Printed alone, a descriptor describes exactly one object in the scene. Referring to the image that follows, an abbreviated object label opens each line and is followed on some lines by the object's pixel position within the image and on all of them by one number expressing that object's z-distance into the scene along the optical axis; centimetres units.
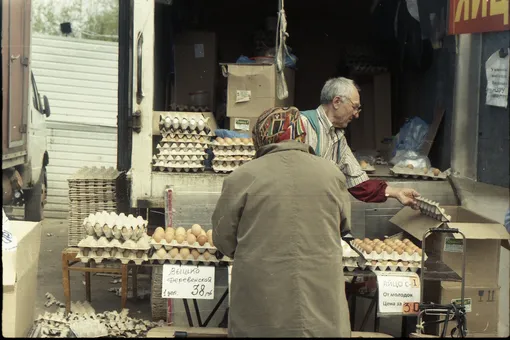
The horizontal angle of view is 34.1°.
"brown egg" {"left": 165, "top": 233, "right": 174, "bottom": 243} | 534
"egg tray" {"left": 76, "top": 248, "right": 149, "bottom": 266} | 545
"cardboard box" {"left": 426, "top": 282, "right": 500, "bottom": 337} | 552
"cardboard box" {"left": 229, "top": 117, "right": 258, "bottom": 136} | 715
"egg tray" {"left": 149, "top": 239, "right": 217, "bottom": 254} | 524
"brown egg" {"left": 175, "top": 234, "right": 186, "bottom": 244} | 531
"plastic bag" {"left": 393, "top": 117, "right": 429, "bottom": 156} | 784
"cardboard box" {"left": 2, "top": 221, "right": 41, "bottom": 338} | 477
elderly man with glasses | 566
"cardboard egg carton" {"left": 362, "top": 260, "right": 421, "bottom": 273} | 524
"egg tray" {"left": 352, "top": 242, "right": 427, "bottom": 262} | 525
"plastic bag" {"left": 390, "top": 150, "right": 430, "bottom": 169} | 714
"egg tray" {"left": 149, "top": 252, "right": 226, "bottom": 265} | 516
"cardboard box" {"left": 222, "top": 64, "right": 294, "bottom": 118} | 711
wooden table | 607
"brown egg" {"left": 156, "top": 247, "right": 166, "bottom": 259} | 524
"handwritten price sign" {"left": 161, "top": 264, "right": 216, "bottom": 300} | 497
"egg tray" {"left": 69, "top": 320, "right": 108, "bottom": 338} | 564
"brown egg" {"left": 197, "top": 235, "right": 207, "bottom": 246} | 527
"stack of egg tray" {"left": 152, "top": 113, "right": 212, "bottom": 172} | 659
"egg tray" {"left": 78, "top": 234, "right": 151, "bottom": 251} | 546
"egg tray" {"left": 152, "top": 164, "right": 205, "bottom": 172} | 658
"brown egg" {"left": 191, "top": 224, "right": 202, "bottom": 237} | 548
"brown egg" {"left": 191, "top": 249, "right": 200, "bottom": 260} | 520
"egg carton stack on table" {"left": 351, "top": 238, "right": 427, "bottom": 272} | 525
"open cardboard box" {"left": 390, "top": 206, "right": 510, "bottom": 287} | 541
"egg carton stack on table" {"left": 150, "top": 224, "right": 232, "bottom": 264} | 518
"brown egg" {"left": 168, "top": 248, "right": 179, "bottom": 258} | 523
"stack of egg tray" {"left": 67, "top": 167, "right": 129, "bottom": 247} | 731
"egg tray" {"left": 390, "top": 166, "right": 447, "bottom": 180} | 682
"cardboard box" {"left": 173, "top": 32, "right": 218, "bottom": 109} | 852
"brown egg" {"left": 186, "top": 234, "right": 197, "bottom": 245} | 528
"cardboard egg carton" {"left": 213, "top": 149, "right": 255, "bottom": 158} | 660
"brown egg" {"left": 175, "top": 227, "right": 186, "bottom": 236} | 544
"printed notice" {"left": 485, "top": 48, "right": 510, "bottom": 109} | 593
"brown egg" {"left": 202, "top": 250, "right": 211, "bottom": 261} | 518
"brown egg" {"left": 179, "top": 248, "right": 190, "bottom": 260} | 519
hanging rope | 707
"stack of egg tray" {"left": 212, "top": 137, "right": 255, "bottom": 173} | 660
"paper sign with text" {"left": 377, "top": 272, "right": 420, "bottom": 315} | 494
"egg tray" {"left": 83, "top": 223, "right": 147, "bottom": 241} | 555
